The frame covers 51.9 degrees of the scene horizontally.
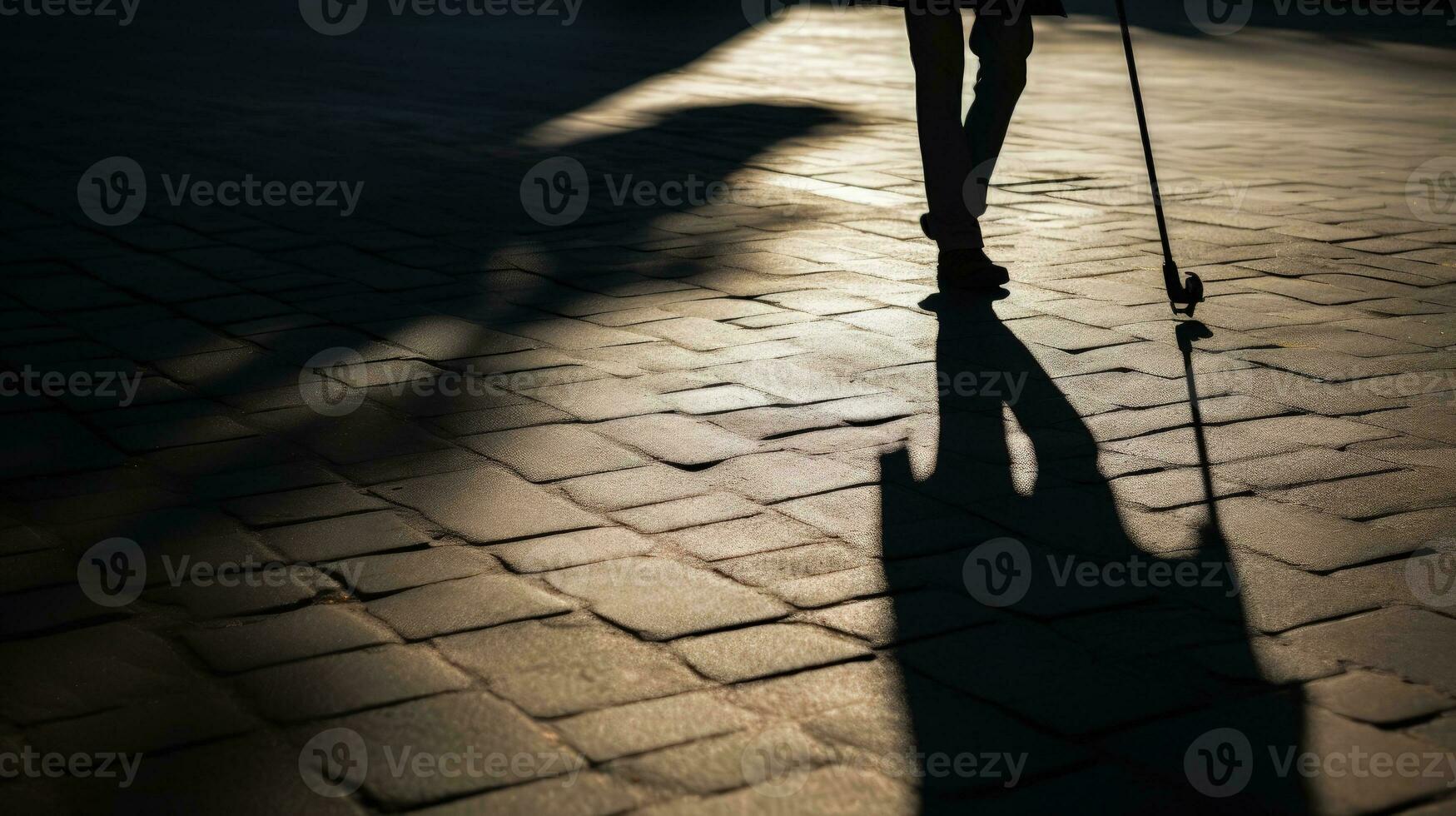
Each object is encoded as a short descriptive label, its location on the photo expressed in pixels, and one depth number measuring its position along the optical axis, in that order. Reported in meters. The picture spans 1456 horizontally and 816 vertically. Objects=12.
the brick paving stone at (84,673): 2.38
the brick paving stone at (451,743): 2.15
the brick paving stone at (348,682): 2.38
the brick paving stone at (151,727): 2.26
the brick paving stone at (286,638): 2.54
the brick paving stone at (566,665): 2.41
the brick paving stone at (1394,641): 2.53
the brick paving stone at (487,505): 3.11
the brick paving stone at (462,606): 2.67
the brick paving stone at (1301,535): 2.98
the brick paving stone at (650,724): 2.27
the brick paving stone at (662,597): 2.68
